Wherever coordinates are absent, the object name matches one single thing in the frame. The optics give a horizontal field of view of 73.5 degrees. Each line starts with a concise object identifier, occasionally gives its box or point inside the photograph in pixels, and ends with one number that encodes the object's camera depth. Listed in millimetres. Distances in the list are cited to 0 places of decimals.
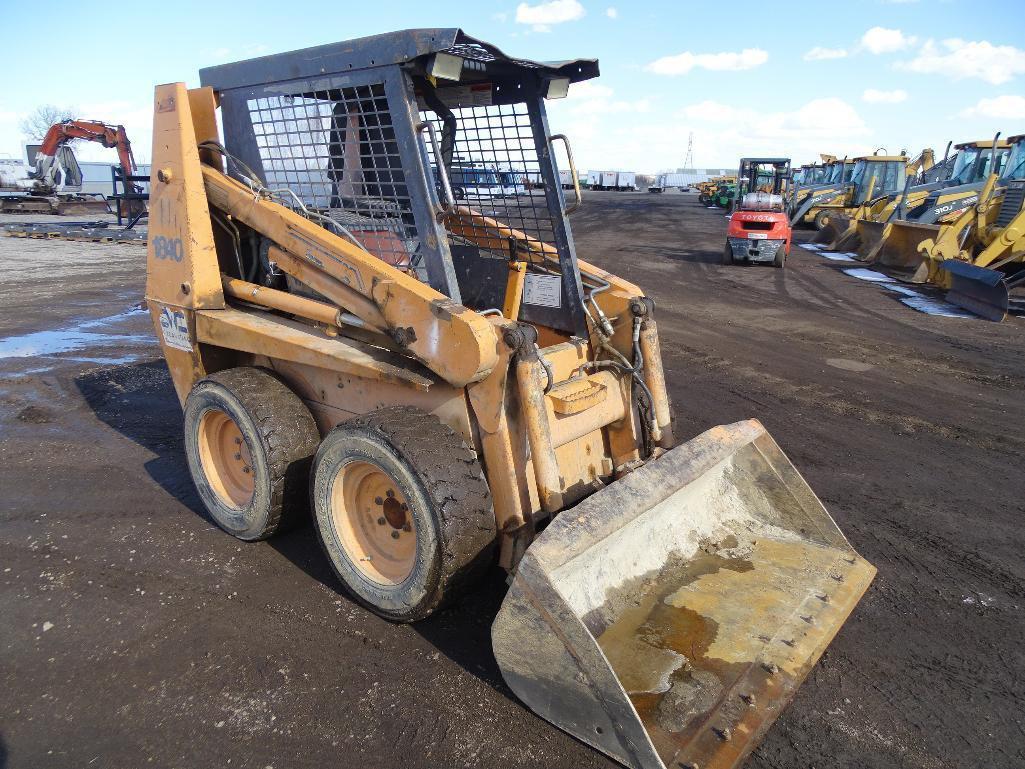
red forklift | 15234
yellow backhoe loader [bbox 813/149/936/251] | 18906
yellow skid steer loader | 2590
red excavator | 21953
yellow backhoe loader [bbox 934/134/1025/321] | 10258
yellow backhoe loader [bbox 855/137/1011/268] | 14430
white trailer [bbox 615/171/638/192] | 69938
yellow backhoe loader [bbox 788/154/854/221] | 24641
